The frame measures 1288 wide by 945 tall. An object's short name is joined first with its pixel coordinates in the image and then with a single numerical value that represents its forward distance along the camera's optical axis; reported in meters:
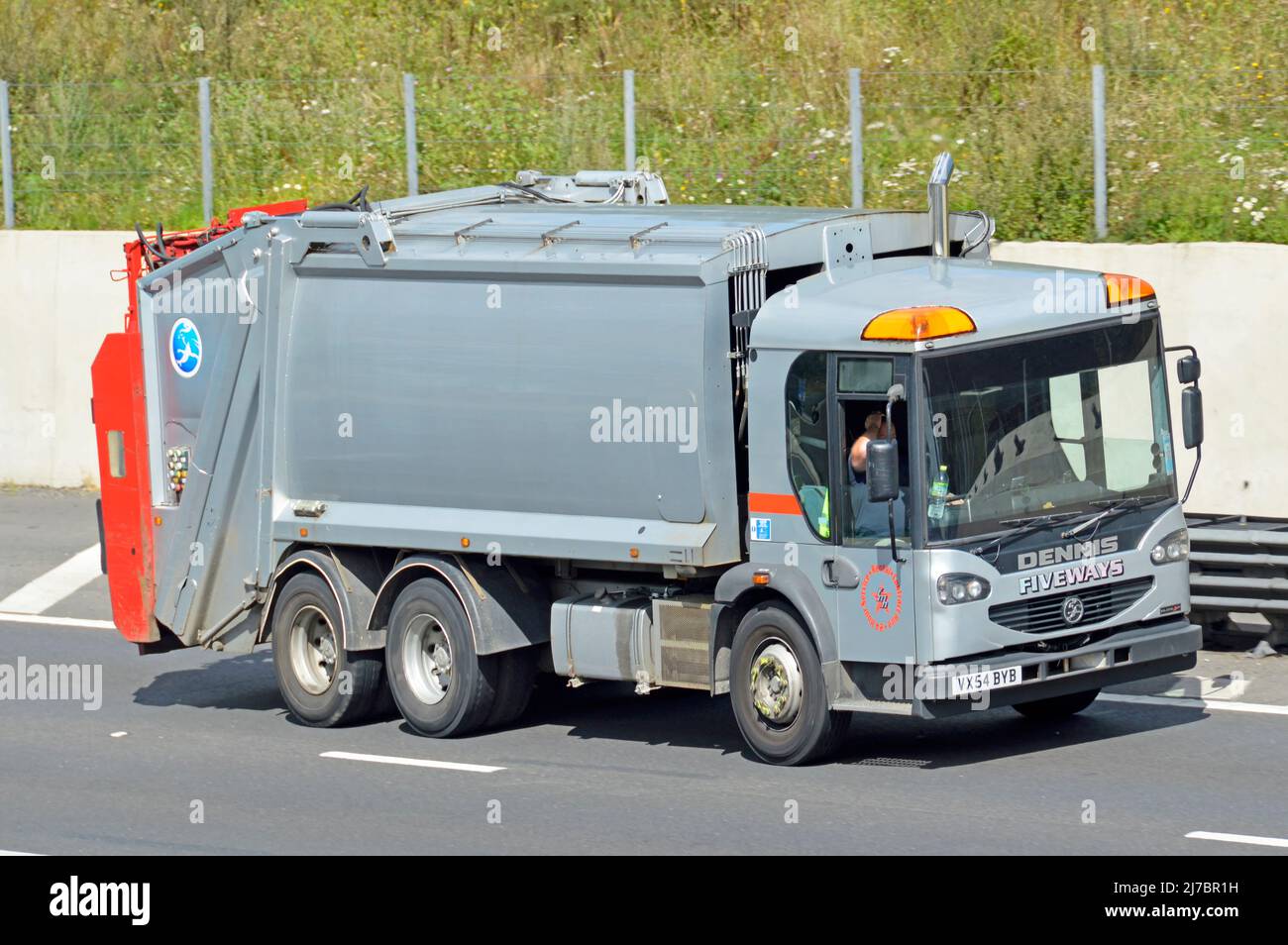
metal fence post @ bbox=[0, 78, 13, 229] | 22.48
